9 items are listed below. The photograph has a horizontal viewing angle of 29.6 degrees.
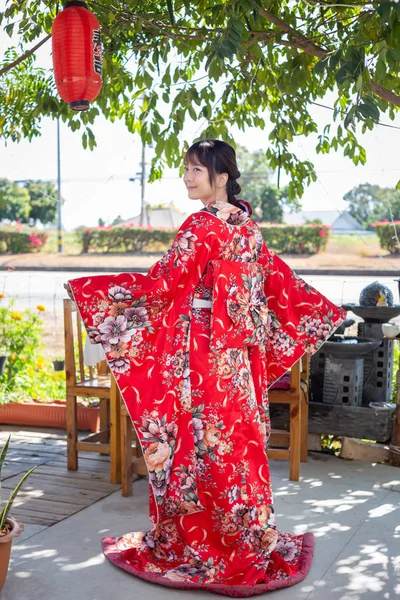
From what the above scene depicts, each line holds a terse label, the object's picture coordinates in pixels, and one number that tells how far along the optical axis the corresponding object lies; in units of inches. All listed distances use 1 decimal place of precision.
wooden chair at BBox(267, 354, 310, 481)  147.0
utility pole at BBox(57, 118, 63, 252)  660.1
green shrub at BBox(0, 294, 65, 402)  208.5
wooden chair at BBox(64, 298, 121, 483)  144.8
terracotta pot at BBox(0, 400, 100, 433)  185.8
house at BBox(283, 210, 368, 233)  1325.3
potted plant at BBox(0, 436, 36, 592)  92.1
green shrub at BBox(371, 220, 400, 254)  760.3
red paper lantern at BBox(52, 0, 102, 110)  146.6
